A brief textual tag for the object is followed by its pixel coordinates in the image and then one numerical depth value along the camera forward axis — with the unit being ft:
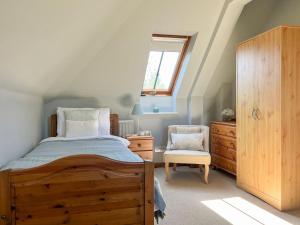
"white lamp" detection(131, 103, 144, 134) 13.02
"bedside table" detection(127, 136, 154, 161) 12.62
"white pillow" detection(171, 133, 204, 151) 12.74
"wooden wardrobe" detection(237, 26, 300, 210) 8.47
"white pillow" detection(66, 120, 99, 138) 11.43
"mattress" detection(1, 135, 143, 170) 6.75
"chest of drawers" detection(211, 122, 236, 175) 12.10
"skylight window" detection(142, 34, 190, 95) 13.33
